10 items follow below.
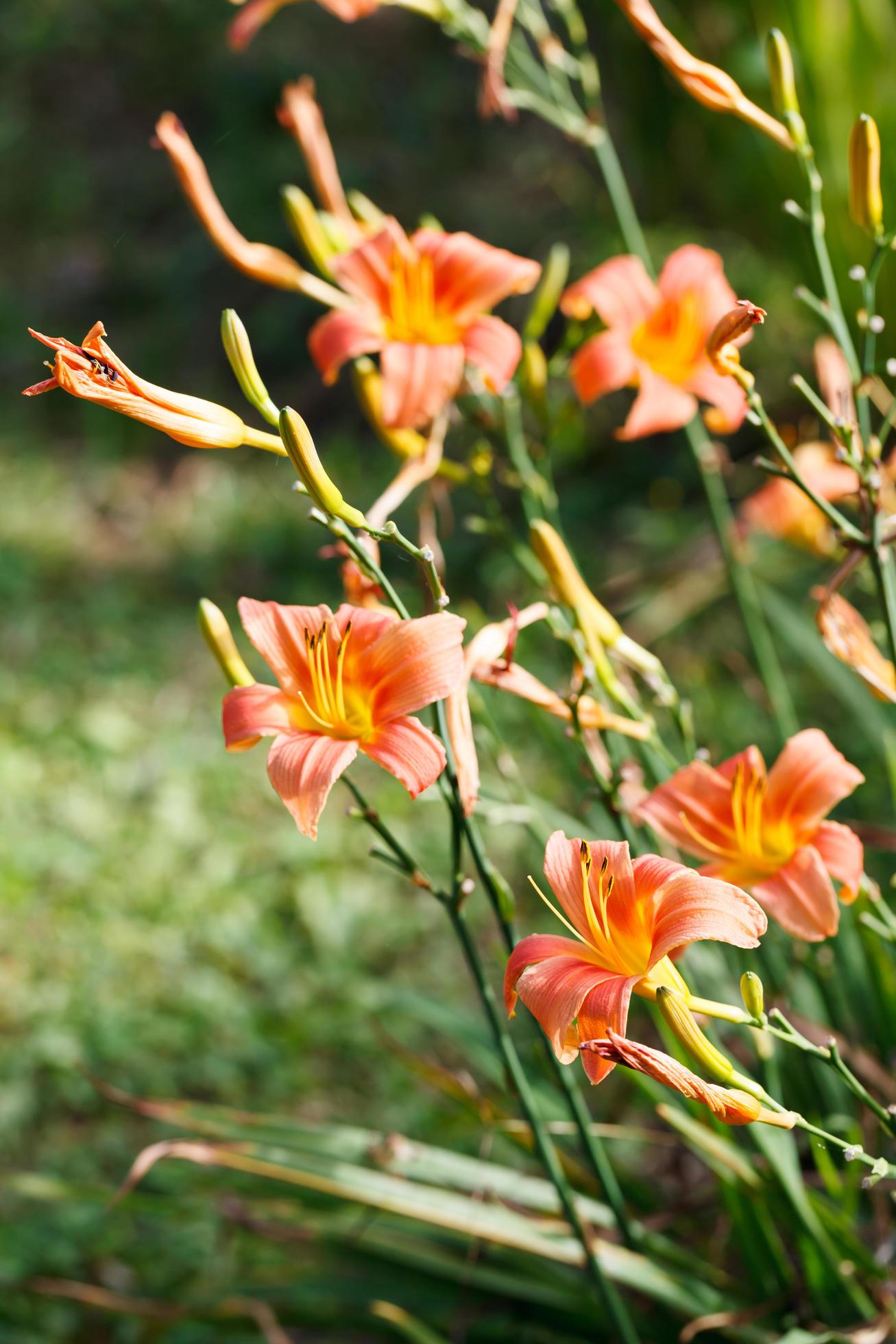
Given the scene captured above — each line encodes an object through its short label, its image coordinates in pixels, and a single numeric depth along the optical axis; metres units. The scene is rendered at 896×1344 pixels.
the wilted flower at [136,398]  2.09
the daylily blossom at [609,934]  2.08
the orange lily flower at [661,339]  2.32
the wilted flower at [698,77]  2.20
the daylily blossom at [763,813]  2.19
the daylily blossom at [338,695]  2.11
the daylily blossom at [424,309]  2.28
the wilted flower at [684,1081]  2.05
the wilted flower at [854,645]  2.21
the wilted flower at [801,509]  2.50
